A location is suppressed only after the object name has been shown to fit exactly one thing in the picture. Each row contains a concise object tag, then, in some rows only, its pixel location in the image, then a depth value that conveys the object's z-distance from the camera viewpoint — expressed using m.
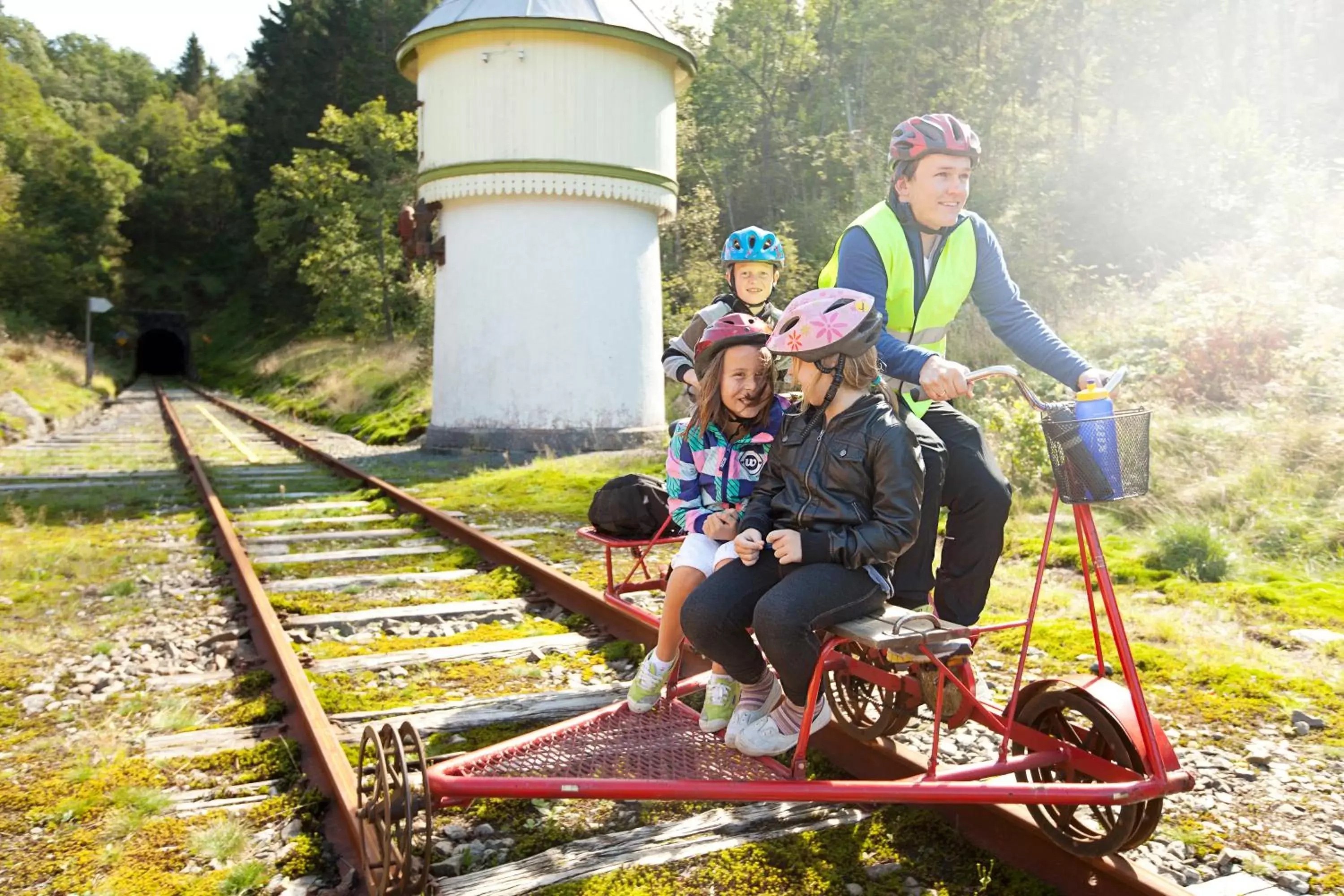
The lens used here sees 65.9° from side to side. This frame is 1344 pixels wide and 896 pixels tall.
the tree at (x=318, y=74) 42.59
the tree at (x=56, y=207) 45.81
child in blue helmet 4.61
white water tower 13.99
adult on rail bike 3.34
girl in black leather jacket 2.97
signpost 31.67
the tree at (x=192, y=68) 88.94
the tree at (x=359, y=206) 30.41
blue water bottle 2.69
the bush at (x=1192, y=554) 6.27
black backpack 5.01
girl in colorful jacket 3.57
